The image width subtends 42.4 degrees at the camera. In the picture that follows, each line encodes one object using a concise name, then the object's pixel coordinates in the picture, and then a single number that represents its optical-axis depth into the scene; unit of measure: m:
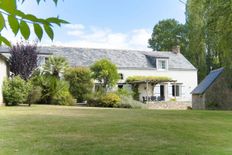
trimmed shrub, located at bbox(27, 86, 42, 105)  20.36
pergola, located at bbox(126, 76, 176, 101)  34.45
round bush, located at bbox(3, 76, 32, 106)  19.65
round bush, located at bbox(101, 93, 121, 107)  25.01
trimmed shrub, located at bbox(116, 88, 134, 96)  27.56
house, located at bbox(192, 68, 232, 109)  26.92
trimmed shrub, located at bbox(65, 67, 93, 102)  28.43
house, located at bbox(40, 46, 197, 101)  34.87
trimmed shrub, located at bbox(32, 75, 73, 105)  23.13
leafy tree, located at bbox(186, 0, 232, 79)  14.15
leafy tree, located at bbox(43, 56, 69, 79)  27.42
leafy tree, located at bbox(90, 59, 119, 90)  30.51
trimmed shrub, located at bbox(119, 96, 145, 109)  24.58
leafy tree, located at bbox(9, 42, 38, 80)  24.15
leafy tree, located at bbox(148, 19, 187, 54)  50.33
